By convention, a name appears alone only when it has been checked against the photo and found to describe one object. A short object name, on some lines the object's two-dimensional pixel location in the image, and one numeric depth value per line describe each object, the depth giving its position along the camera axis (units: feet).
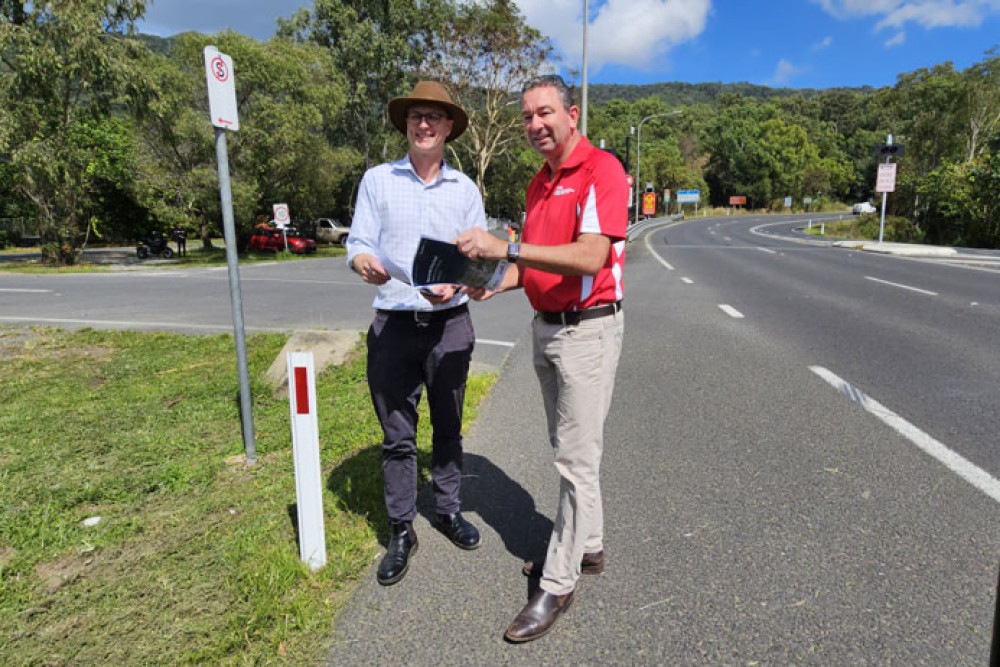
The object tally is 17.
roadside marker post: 8.60
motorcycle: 96.43
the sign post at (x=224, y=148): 11.90
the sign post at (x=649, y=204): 146.94
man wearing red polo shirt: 7.57
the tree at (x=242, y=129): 83.71
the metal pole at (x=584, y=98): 82.27
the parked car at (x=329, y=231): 124.06
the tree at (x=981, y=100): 127.44
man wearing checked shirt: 9.18
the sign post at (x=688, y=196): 260.83
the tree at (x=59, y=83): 66.03
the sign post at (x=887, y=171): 83.23
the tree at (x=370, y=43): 114.32
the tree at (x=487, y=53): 116.06
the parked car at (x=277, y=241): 100.68
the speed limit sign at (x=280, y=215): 84.38
